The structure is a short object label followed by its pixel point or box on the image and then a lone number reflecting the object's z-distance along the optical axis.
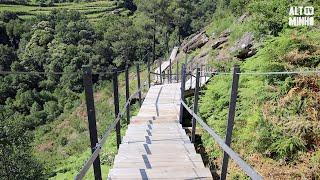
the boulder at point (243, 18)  20.68
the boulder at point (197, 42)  28.47
